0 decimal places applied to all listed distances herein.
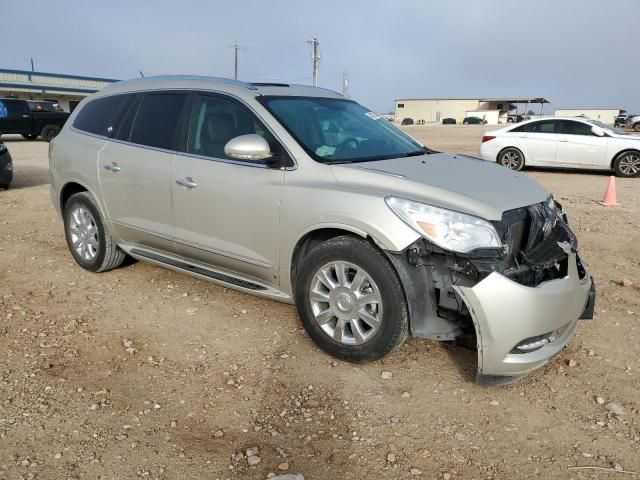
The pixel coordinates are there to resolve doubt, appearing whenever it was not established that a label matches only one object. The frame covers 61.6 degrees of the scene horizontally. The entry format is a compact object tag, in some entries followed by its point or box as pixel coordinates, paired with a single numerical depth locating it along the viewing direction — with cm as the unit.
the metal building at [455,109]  8231
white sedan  1311
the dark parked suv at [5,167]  1008
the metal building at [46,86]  4688
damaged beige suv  310
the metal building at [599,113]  8434
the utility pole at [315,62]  5925
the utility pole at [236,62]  7384
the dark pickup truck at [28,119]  2211
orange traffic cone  910
